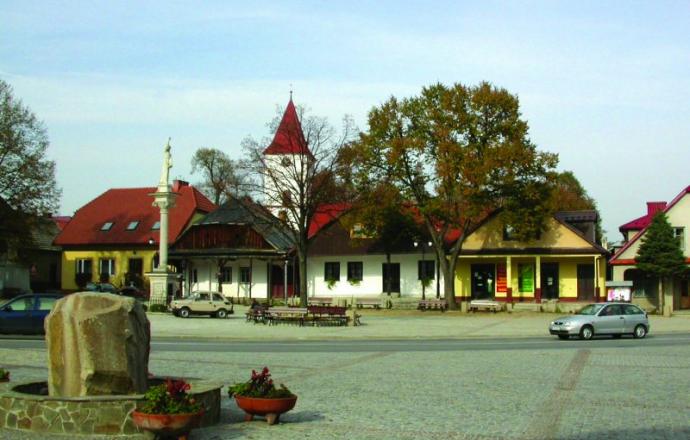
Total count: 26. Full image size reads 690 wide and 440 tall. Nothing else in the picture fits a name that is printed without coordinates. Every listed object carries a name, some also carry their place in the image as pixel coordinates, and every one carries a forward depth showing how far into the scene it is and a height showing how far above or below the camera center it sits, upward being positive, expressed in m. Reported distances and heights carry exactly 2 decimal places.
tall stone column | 51.31 +1.91
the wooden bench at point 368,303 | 56.78 -1.72
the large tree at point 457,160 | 50.88 +7.46
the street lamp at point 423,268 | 59.19 +0.75
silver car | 31.83 -1.72
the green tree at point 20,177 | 55.06 +6.86
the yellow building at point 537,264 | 57.09 +1.06
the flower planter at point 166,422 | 9.95 -1.75
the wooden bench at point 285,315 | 39.47 -1.77
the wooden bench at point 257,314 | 40.25 -1.79
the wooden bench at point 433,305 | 53.50 -1.74
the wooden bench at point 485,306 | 52.34 -1.77
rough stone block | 11.70 -0.99
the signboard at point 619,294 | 47.94 -0.91
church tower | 54.16 +7.58
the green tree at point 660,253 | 52.81 +1.64
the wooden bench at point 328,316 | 38.94 -1.79
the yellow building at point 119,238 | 70.50 +3.57
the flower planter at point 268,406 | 11.55 -1.81
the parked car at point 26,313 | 29.94 -1.28
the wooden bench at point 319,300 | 56.06 -1.57
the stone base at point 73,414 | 10.91 -1.83
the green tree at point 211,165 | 94.94 +13.26
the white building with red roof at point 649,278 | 55.53 +0.98
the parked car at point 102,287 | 55.58 -0.63
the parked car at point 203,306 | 45.41 -1.53
